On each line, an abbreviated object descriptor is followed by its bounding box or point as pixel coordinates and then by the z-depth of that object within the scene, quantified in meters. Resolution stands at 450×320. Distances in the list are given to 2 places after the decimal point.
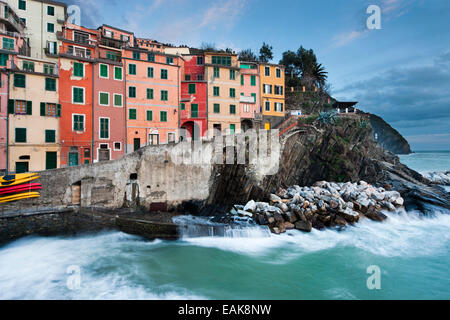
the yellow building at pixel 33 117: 19.56
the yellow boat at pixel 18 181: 13.34
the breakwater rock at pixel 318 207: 15.40
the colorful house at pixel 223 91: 27.75
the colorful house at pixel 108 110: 22.52
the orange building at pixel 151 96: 24.27
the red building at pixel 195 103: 27.42
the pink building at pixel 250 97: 29.98
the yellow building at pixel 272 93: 31.58
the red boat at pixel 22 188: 13.32
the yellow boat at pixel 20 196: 13.28
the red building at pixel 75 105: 21.31
